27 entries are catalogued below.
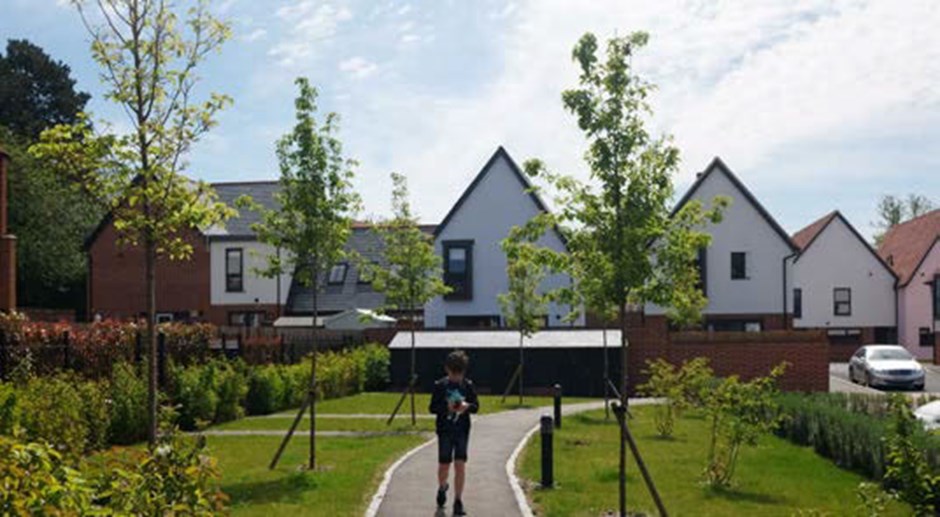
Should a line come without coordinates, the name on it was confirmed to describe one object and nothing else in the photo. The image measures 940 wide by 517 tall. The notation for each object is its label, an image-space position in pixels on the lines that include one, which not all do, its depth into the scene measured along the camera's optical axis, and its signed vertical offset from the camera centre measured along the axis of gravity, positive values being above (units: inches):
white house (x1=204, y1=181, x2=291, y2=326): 1835.6 +15.1
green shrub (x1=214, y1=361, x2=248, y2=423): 885.2 -93.2
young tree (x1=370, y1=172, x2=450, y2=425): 931.3 +24.8
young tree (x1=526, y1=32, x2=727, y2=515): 440.5 +40.3
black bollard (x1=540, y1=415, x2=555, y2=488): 509.8 -86.5
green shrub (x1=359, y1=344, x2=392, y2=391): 1349.7 -108.3
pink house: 2146.9 -12.0
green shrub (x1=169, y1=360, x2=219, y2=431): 817.5 -88.4
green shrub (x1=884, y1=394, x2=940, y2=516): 312.7 -58.1
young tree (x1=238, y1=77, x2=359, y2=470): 589.0 +49.6
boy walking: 430.6 -53.6
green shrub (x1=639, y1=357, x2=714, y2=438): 768.9 -82.6
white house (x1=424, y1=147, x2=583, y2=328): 1708.9 +90.1
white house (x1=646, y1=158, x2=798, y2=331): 1742.1 +41.7
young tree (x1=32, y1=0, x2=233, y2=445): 387.2 +52.2
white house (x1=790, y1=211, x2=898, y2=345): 2262.6 +6.0
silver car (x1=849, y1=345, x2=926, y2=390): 1391.5 -114.5
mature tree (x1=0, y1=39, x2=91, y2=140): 2379.4 +486.1
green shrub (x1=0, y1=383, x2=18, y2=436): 430.1 -55.1
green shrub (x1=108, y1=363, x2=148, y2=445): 705.6 -86.7
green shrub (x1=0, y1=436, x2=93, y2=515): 188.4 -39.1
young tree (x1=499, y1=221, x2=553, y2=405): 1118.4 -13.7
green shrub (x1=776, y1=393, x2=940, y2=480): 594.5 -93.7
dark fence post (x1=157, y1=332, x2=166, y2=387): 810.8 -57.3
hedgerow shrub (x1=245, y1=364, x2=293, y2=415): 976.3 -101.9
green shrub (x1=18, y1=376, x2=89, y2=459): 516.4 -69.2
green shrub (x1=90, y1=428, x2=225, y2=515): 218.2 -45.1
